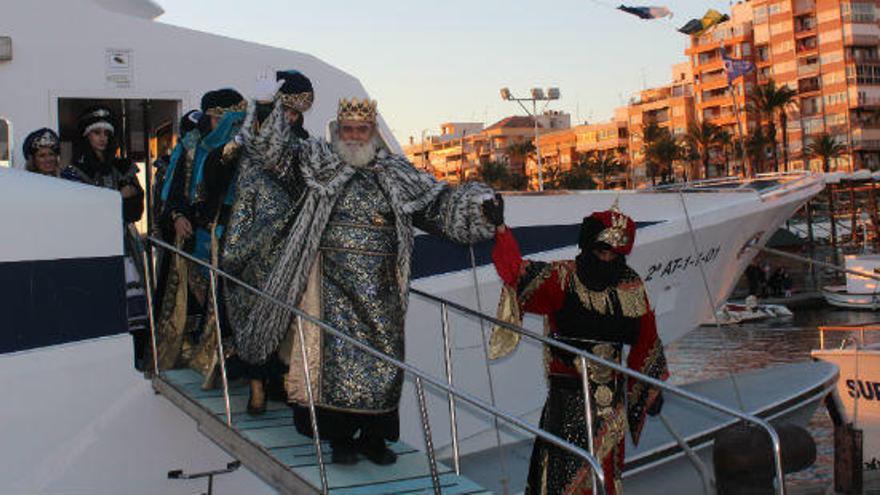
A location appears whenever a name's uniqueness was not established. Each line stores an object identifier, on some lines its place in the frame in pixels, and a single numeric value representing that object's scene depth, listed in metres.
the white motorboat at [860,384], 15.23
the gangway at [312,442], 4.97
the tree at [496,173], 107.24
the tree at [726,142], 95.62
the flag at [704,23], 13.78
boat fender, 6.23
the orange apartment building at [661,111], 123.31
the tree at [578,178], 105.94
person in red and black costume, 5.86
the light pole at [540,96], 27.06
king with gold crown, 5.45
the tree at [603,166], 109.82
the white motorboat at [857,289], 40.46
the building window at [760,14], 109.00
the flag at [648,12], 12.75
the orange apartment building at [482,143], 146.88
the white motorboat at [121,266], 5.97
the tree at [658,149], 95.31
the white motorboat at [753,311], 40.09
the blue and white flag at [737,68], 24.94
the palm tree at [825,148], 85.25
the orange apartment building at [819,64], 101.38
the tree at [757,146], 83.94
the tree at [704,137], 93.56
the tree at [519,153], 116.31
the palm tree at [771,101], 80.81
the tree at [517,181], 108.19
